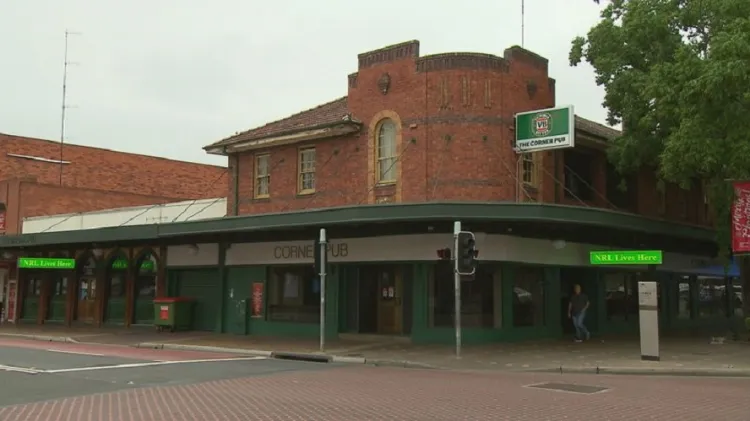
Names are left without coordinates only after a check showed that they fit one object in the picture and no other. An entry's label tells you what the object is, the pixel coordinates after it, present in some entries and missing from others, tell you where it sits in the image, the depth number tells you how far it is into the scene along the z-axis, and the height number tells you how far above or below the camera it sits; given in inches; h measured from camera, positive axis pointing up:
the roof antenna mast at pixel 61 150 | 1668.3 +300.0
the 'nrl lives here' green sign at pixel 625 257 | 768.3 +32.1
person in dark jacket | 869.8 -28.8
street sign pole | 749.3 +16.6
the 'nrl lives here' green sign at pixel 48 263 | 1177.4 +32.1
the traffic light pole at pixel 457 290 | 681.0 -3.7
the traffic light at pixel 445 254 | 713.2 +30.8
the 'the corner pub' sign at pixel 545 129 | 811.6 +174.8
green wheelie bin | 1015.0 -39.3
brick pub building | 823.7 +72.4
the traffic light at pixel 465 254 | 679.7 +29.6
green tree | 717.9 +205.5
